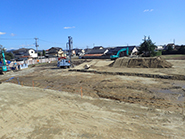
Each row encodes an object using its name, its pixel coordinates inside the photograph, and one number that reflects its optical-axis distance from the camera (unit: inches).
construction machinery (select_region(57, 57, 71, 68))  924.6
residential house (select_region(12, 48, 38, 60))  2099.0
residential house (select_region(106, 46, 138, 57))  1764.1
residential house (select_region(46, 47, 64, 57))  2386.6
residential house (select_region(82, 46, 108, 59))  1932.8
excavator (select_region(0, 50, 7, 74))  824.3
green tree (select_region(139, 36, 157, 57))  1352.9
